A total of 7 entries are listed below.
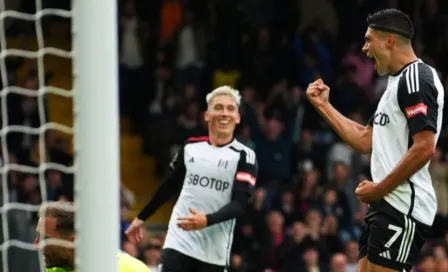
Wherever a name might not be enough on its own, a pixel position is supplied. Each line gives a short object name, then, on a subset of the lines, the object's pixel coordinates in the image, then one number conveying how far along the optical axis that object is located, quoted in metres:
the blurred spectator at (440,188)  33.75
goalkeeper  13.15
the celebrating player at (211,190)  18.81
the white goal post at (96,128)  10.57
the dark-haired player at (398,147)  13.98
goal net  10.59
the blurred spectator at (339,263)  29.27
